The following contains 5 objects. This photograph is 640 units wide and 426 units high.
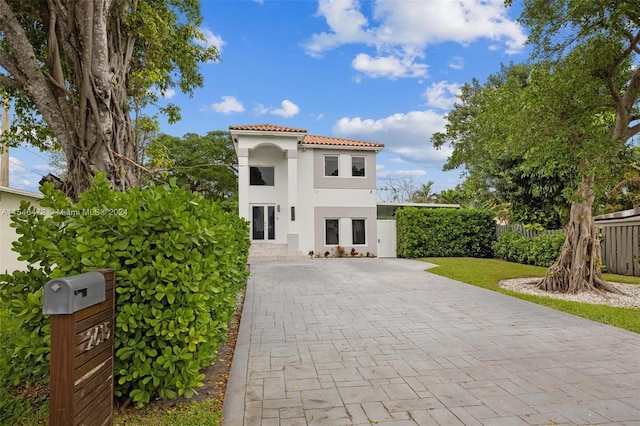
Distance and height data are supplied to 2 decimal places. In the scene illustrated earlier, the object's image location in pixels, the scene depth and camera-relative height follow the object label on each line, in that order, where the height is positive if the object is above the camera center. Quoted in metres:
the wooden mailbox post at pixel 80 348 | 1.93 -0.72
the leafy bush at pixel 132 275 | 2.70 -0.37
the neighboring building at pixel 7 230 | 9.04 -0.03
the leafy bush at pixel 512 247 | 14.52 -1.02
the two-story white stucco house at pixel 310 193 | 18.17 +1.71
